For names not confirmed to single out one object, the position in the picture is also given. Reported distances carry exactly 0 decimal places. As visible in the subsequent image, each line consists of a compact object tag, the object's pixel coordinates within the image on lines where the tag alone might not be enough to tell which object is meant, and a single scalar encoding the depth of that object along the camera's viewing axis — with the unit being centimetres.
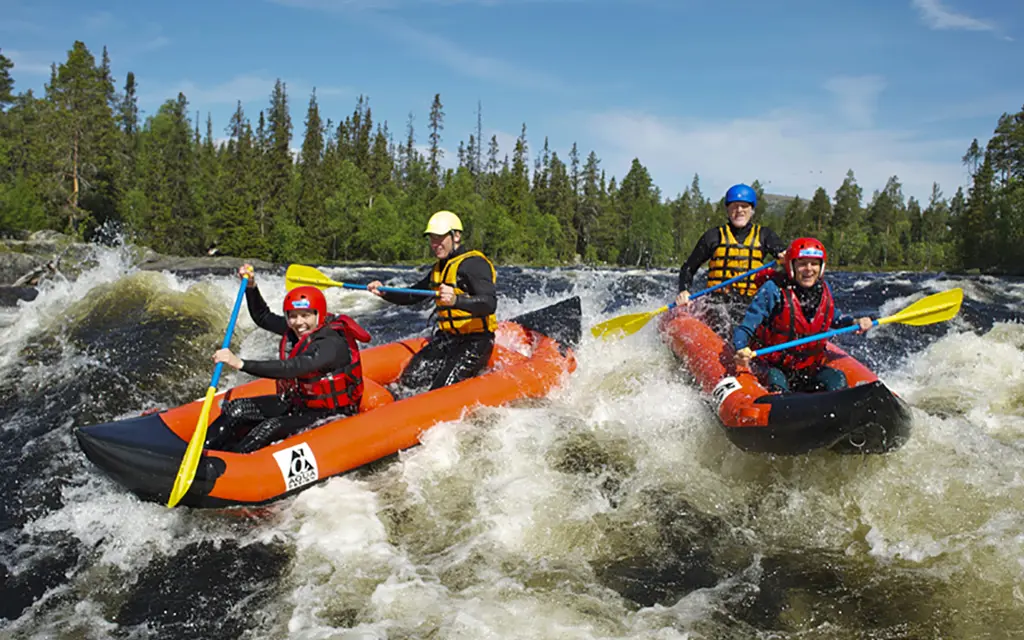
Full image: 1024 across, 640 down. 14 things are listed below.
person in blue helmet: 648
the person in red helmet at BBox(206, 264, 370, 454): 458
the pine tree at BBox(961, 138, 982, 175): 7688
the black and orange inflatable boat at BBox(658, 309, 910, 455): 396
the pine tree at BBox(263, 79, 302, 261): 4438
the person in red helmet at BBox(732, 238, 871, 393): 487
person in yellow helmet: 564
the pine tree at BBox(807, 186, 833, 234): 7050
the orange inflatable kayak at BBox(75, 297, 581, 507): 404
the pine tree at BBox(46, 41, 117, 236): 3331
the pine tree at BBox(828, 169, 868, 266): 6650
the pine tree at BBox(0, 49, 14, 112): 5141
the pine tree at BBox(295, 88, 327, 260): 4459
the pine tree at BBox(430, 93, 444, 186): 6686
